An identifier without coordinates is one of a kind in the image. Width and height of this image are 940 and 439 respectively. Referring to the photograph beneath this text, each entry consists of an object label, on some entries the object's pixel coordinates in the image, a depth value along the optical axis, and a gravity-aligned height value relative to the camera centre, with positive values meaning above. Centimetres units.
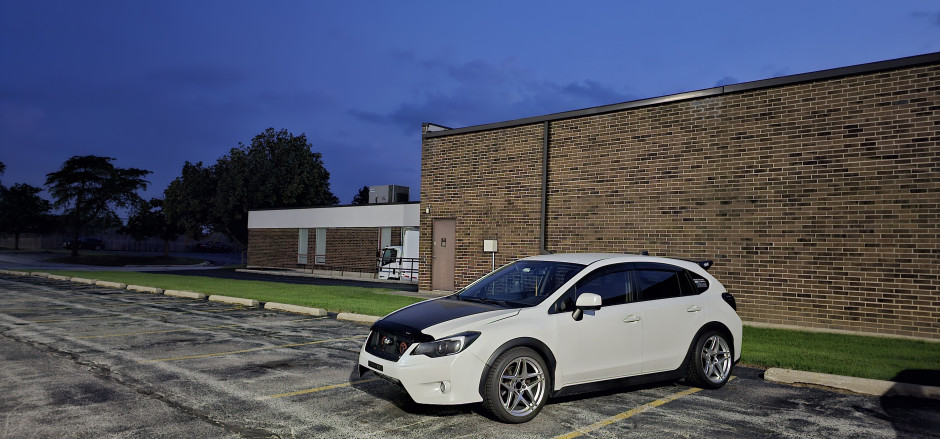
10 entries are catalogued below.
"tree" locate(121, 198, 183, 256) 6209 +157
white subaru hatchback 548 -80
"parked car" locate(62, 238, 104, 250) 7375 -41
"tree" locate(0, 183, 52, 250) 6762 +333
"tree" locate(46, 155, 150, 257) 5438 +449
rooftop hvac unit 3744 +311
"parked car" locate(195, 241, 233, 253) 8438 -58
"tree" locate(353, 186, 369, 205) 10262 +823
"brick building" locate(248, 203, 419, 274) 3516 +61
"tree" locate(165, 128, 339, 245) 5175 +490
